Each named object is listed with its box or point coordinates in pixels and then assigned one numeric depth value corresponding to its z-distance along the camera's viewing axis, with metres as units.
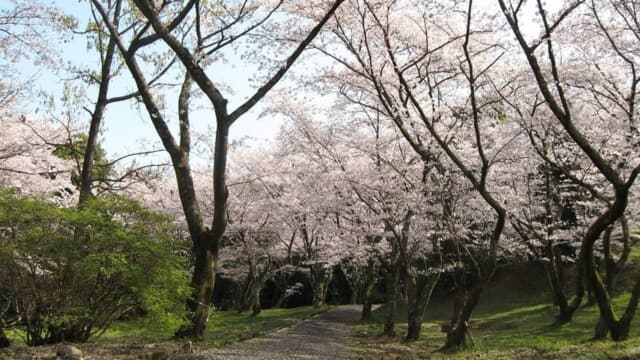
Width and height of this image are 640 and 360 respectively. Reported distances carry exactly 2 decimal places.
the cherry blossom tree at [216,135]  10.30
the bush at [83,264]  8.20
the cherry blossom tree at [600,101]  8.84
